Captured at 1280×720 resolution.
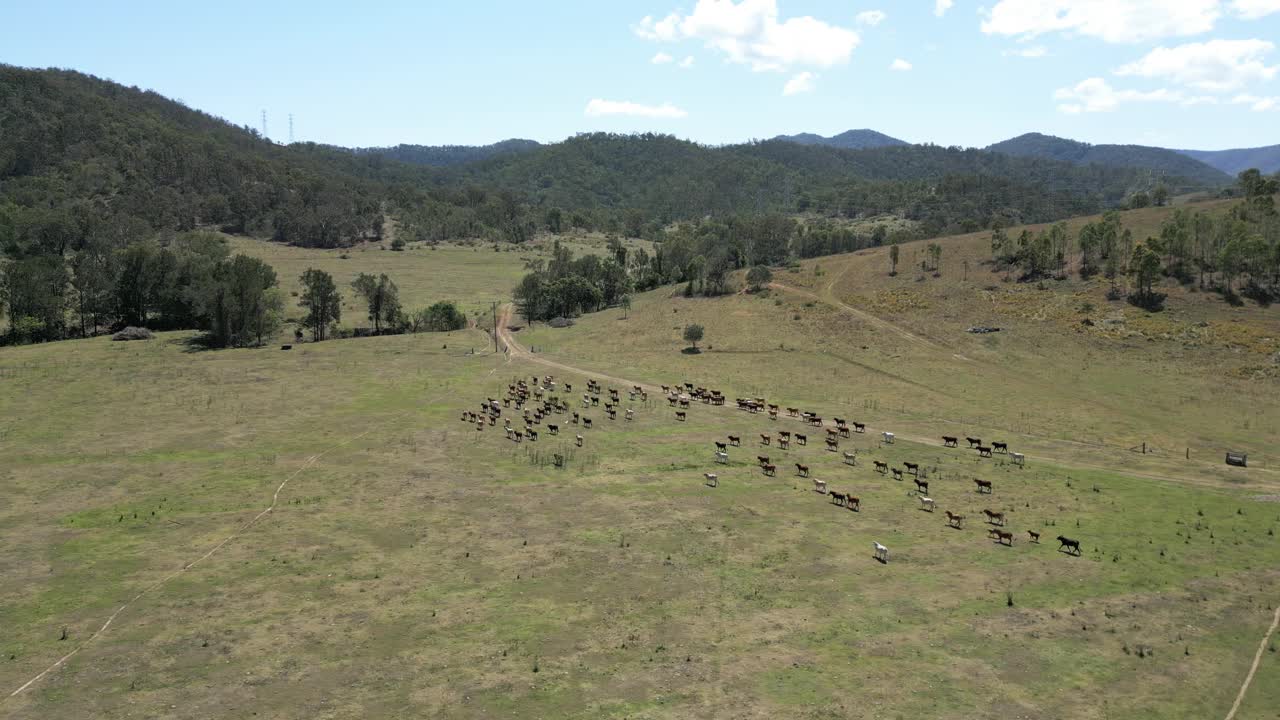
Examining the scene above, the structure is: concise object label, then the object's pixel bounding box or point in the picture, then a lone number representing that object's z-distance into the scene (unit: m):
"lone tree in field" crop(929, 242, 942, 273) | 137.75
